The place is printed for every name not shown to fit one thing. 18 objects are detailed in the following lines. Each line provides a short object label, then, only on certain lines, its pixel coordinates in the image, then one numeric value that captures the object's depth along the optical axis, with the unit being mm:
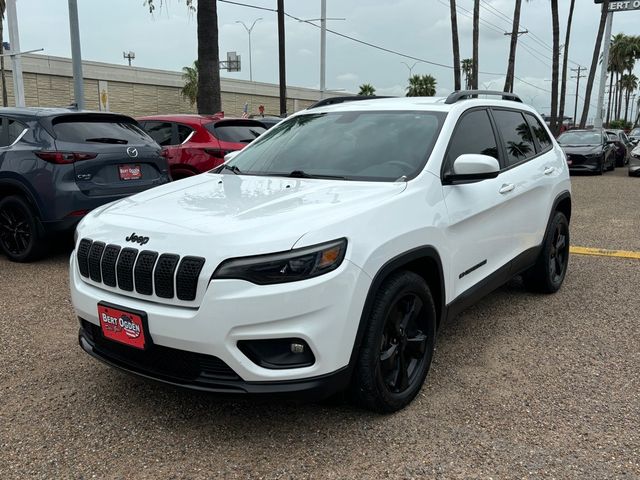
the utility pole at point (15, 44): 18406
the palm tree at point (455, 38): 25406
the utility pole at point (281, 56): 20969
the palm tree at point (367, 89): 63750
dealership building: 32594
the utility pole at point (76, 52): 14500
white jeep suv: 2559
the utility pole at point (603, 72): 27653
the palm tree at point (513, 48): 27516
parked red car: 8344
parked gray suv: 5902
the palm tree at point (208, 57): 11883
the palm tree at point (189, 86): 42688
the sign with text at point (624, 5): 26938
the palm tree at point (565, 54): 35431
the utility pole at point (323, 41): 26141
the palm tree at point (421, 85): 70312
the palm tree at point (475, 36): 25766
